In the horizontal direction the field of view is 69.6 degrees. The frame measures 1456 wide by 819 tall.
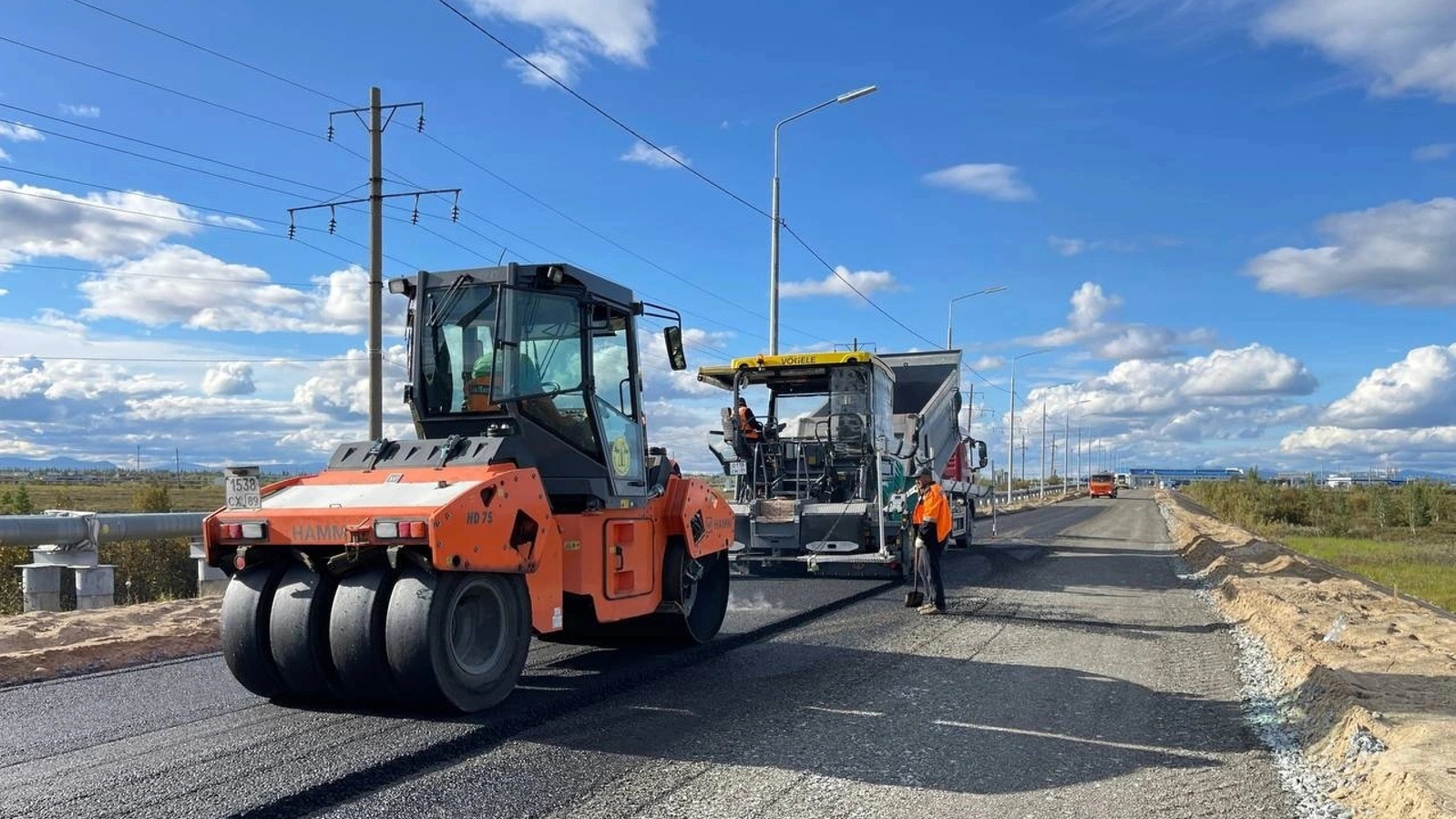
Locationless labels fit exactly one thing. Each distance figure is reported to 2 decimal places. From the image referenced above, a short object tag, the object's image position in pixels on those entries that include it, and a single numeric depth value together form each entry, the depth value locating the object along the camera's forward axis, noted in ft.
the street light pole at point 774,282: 62.23
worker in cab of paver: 47.83
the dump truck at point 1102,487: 251.60
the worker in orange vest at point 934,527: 35.99
